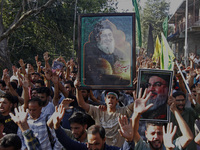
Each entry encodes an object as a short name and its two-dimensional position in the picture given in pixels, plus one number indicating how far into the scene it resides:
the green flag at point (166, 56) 4.78
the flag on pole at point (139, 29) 11.28
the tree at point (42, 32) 15.23
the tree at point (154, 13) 44.59
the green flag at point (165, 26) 9.76
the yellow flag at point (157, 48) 8.96
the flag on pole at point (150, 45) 13.58
